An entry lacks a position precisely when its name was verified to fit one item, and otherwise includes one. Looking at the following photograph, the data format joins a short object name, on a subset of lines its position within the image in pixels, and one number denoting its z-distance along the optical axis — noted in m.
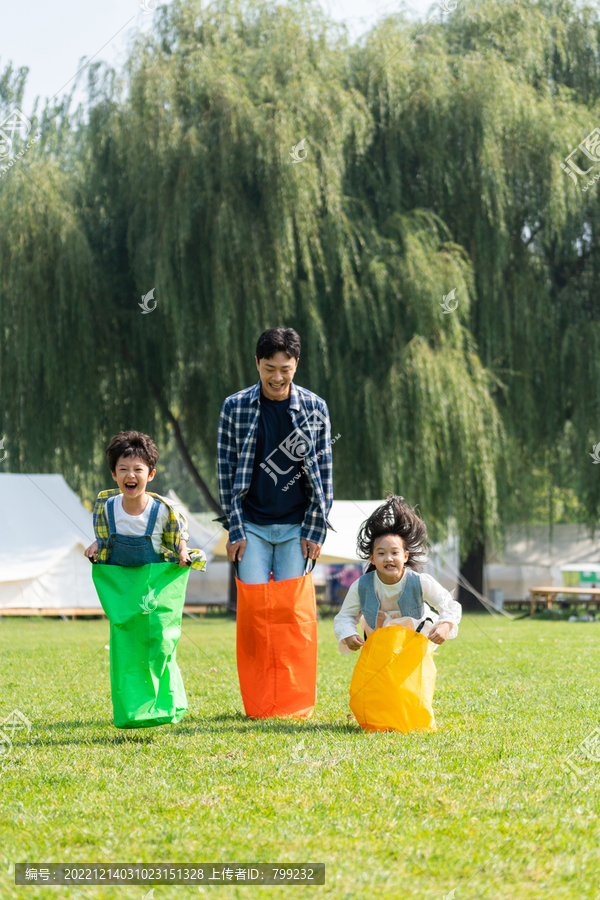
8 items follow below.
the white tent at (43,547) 28.86
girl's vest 8.61
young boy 8.34
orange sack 8.61
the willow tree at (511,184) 27.87
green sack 7.77
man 8.98
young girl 8.55
